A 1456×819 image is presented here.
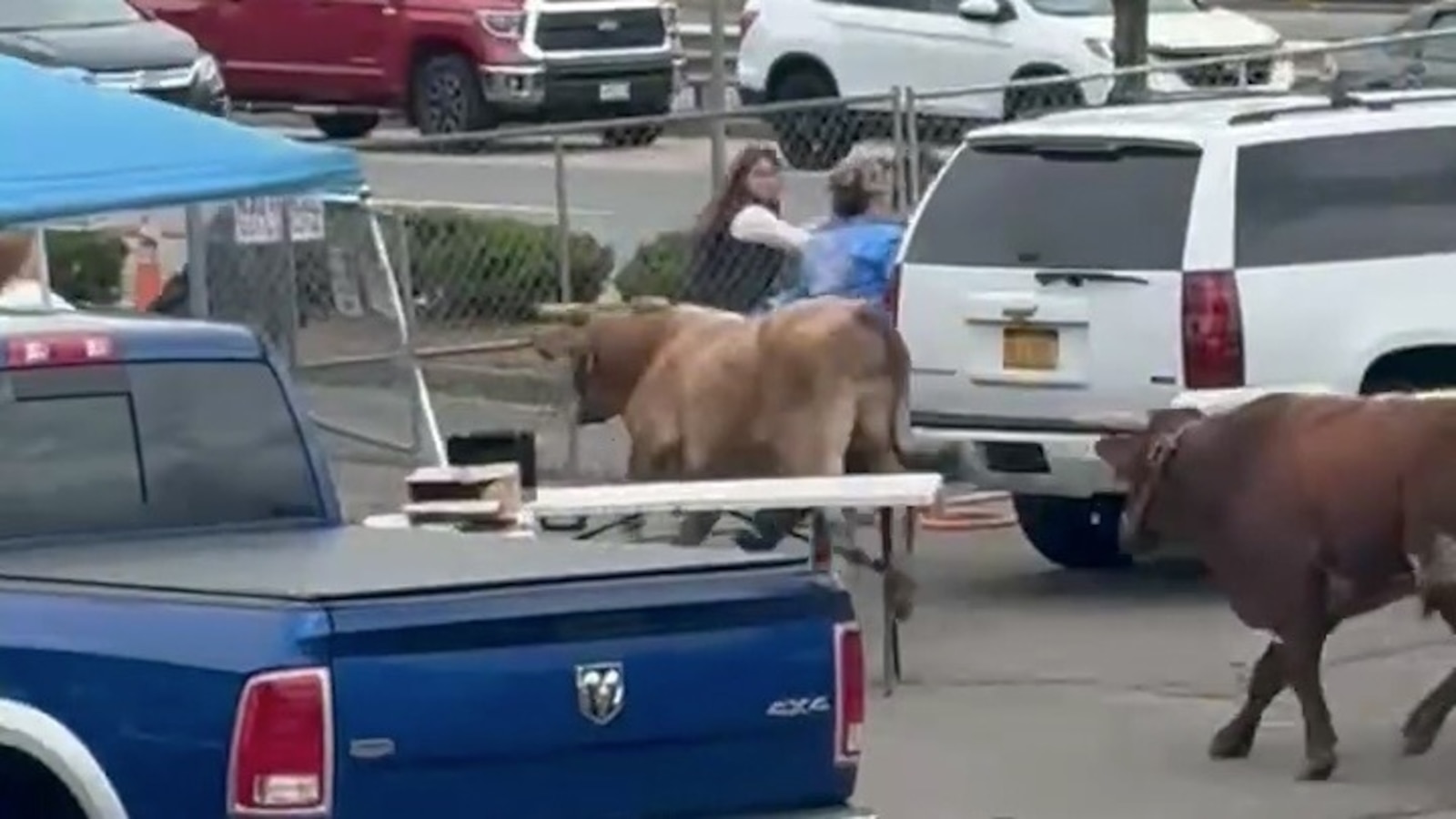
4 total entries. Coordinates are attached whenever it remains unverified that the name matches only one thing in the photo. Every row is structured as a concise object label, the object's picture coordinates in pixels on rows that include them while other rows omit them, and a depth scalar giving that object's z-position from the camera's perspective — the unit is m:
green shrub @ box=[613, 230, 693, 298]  19.19
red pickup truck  31.83
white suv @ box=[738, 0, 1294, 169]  29.69
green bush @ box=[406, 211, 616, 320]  18.81
